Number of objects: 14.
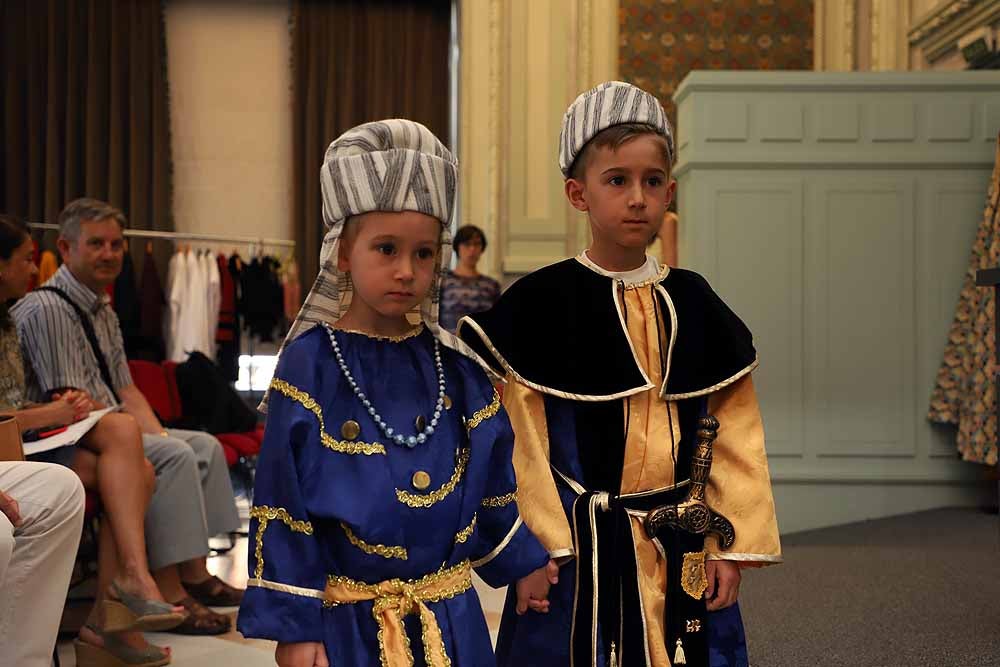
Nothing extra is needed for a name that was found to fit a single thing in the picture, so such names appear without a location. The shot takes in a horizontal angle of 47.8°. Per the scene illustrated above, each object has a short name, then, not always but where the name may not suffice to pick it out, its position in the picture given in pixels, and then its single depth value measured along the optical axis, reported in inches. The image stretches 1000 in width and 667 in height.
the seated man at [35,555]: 100.2
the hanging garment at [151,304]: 292.4
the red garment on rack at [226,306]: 290.4
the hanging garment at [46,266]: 252.1
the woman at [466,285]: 259.6
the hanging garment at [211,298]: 289.6
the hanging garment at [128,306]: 281.7
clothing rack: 270.5
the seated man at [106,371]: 135.5
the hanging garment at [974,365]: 174.4
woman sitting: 120.1
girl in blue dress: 53.9
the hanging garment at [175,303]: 290.4
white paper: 121.8
